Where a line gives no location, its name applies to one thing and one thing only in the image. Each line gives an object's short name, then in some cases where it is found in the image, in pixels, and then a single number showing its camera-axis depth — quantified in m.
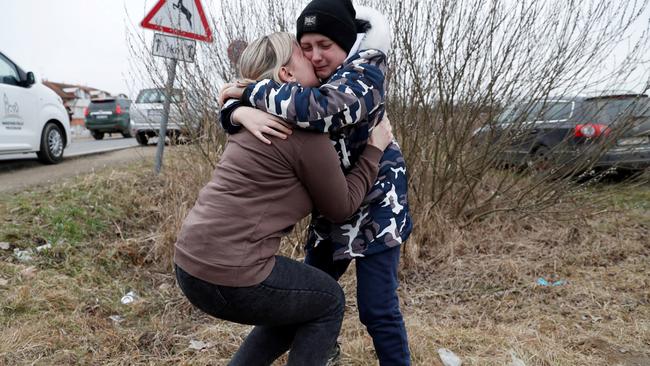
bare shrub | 4.11
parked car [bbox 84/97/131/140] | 15.73
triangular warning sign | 4.32
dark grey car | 4.48
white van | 6.30
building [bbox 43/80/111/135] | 44.16
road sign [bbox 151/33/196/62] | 4.24
